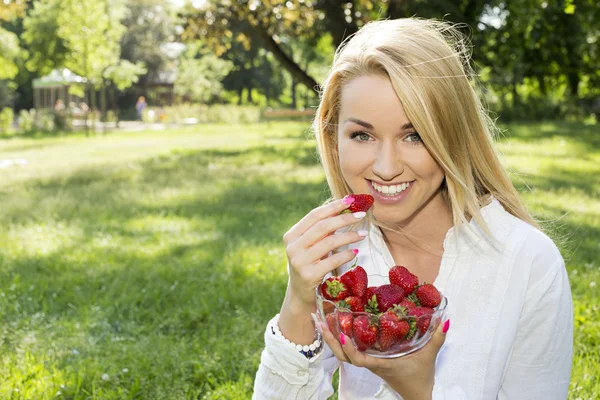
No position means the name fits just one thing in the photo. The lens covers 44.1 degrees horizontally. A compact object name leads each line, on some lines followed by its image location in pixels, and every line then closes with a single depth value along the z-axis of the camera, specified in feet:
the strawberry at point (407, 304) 6.10
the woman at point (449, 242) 7.01
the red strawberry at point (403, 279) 6.46
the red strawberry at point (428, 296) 6.26
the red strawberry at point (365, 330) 5.92
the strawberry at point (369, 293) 6.35
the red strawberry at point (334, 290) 6.33
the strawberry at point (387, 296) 6.21
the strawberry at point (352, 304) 6.20
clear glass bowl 6.02
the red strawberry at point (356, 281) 6.39
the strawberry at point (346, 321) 6.03
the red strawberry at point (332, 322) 6.16
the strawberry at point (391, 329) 5.88
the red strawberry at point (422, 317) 6.00
